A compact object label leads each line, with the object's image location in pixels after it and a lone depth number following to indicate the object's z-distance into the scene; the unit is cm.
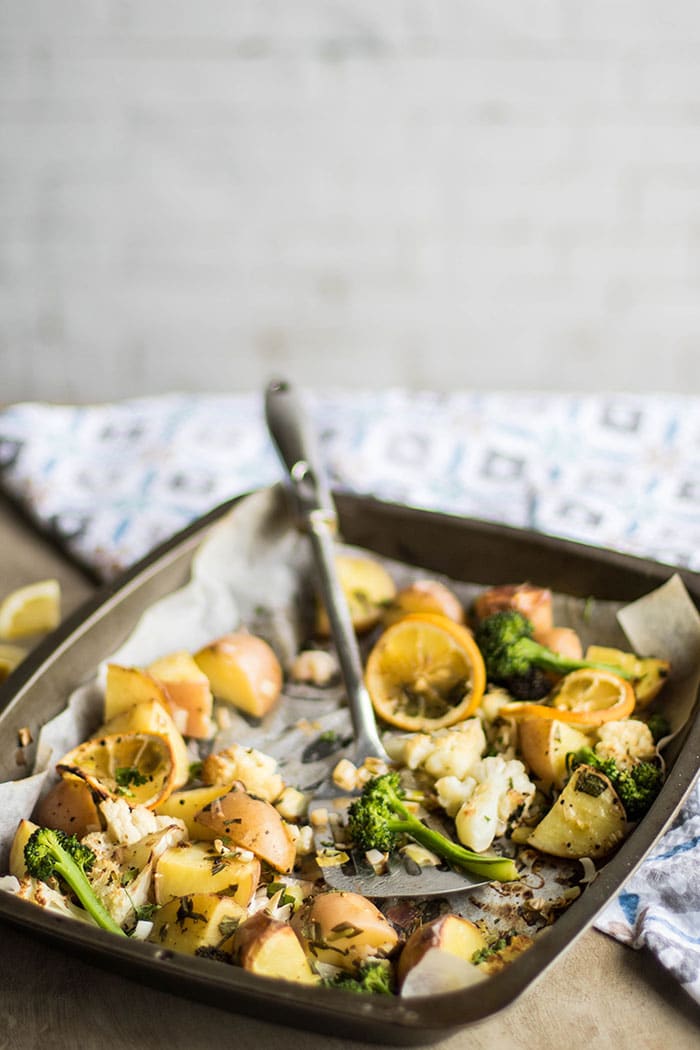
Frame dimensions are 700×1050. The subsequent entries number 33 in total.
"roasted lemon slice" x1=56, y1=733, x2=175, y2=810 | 122
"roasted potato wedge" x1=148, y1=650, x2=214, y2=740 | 138
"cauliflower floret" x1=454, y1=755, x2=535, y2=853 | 114
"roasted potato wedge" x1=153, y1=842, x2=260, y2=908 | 105
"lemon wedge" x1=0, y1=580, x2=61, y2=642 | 165
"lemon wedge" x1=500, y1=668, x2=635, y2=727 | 125
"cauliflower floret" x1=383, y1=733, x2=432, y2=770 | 126
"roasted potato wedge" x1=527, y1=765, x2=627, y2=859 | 111
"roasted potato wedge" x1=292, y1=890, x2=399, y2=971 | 100
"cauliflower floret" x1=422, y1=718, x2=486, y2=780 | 123
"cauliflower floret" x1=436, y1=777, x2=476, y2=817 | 119
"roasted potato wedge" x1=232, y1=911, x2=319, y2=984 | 95
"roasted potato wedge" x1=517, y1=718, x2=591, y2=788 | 121
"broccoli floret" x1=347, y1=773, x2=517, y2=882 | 109
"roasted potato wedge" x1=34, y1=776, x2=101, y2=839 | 115
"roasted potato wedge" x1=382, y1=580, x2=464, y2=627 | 148
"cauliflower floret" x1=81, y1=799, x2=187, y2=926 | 106
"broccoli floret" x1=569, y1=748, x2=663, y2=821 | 113
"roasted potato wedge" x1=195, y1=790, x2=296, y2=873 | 111
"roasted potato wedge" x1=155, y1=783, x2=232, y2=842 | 119
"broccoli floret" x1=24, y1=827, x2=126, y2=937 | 103
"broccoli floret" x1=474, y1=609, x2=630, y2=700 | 136
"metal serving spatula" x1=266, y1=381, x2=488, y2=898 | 110
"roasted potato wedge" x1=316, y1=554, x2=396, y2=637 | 154
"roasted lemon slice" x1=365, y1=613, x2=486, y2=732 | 136
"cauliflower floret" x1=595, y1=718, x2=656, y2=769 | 120
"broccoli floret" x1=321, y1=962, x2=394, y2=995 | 95
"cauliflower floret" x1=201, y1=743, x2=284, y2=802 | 123
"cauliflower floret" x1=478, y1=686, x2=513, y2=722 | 133
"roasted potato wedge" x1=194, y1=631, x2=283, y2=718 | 141
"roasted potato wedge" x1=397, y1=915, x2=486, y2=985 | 97
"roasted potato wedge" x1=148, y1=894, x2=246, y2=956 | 100
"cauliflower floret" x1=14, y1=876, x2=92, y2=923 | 103
